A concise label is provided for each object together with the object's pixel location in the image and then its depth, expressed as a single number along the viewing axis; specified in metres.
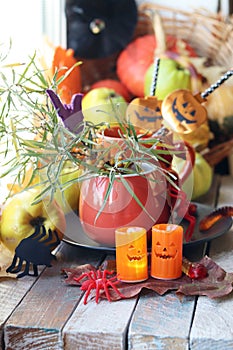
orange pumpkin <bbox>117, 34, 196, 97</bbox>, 1.39
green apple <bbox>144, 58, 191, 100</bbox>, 1.33
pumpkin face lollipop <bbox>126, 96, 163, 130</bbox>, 1.08
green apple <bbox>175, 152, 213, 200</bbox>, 1.21
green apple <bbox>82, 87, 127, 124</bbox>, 0.93
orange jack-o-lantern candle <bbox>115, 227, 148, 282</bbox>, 0.89
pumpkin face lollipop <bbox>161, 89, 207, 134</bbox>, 1.06
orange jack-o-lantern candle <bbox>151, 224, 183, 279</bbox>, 0.89
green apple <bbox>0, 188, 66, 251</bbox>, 0.94
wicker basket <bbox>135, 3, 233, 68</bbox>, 1.39
